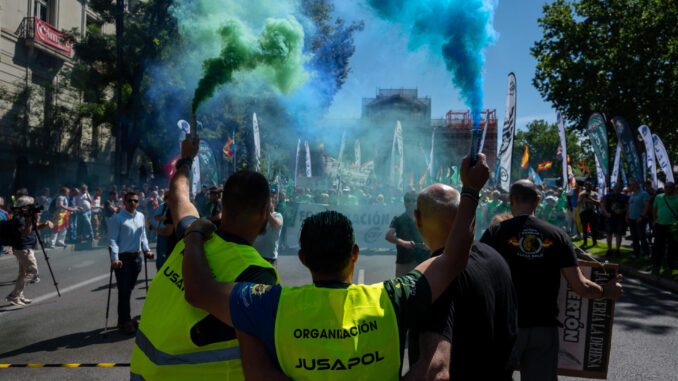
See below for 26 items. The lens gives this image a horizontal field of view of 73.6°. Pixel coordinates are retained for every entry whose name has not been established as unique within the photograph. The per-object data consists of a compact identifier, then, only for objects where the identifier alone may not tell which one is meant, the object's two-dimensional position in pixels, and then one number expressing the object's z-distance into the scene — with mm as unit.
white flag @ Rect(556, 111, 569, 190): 14169
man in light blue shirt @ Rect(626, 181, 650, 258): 11047
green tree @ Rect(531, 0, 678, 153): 19234
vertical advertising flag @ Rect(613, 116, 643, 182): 12352
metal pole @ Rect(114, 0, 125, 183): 16867
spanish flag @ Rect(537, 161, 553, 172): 24312
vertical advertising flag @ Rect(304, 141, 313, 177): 23619
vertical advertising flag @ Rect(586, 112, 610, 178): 12844
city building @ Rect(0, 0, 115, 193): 21750
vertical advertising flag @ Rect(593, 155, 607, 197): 13241
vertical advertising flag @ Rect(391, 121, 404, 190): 21438
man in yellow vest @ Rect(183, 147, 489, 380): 1441
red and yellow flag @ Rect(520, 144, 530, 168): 17247
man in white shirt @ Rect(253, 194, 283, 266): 6066
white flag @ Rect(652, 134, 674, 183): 12148
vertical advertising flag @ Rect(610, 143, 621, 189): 14307
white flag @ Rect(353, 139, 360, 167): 27864
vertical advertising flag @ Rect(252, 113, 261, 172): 13503
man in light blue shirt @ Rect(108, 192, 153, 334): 5906
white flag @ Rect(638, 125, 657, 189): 12860
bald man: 1647
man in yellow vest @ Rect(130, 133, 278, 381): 1634
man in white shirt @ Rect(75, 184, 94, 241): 15078
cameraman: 7402
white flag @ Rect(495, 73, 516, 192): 7406
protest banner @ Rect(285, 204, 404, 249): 14555
